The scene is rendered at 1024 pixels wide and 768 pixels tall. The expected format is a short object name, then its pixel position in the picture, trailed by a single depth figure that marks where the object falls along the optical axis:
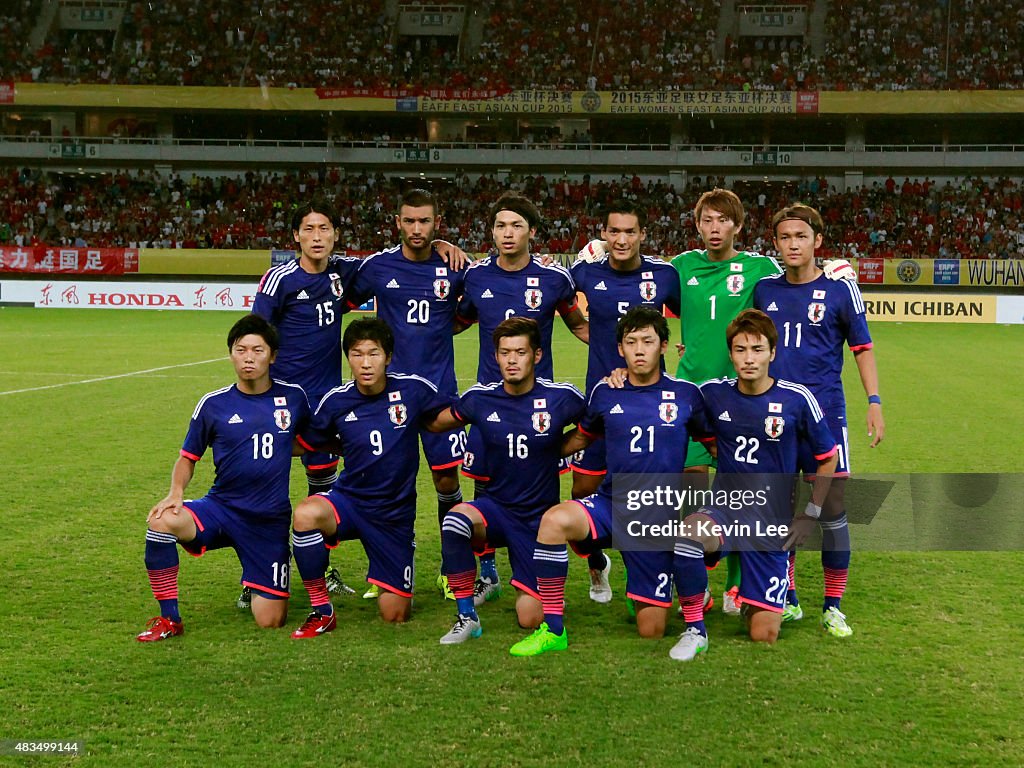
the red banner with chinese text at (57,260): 35.16
